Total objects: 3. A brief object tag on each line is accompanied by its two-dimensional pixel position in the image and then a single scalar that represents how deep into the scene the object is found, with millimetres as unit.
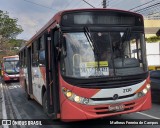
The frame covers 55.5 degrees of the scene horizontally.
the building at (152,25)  23160
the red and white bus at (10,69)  14732
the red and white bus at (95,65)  3457
